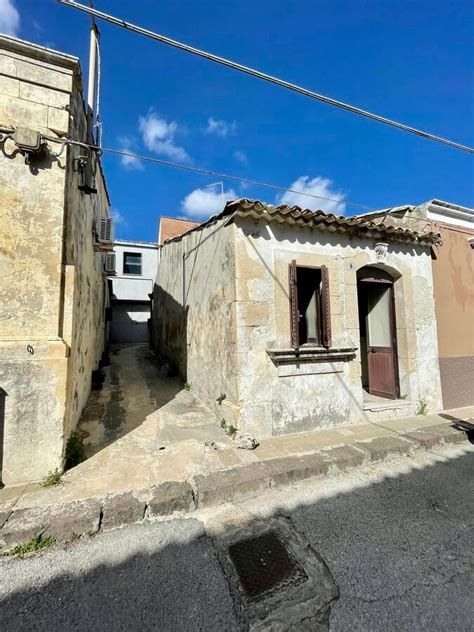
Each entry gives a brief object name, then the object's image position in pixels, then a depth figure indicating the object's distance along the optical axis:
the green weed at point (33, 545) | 2.38
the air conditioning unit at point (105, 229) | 7.03
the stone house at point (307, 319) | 4.76
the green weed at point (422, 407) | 5.96
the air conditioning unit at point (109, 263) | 9.60
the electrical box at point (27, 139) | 3.31
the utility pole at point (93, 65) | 4.99
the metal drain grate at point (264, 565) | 2.13
